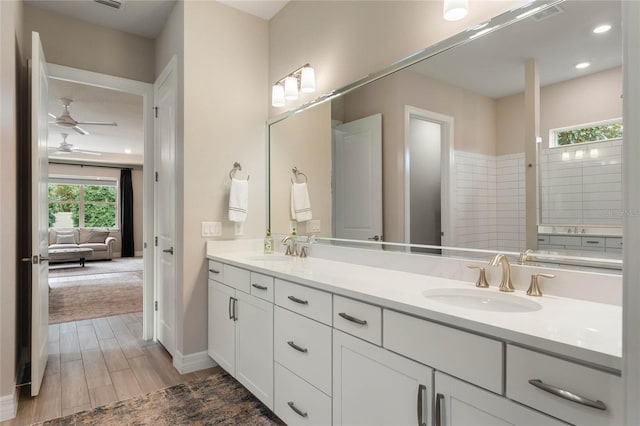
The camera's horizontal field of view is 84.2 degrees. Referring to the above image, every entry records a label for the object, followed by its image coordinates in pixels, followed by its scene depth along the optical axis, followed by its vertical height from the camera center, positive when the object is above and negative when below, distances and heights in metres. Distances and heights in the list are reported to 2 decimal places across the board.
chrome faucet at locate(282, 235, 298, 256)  2.65 -0.25
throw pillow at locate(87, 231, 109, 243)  9.07 -0.59
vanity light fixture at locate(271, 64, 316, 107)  2.48 +0.95
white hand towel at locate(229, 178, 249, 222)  2.73 +0.10
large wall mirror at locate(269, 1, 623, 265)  1.19 +0.31
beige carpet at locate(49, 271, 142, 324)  4.14 -1.16
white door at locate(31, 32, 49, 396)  2.21 -0.01
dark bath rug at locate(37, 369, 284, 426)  1.99 -1.16
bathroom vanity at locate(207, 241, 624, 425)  0.83 -0.43
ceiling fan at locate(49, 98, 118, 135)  4.49 +1.20
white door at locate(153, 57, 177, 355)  2.80 +0.07
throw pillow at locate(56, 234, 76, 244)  8.27 -0.59
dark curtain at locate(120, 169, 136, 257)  9.72 -0.02
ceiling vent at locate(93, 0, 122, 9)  2.71 +1.63
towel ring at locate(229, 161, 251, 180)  2.82 +0.35
